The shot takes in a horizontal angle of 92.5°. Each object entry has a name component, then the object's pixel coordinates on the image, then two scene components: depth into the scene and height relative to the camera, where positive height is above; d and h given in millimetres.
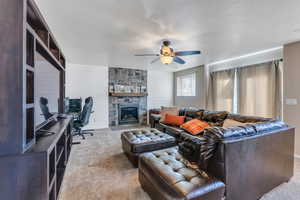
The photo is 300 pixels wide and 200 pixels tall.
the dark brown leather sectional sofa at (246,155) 1369 -596
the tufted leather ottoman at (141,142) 2480 -773
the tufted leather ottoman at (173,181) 1208 -750
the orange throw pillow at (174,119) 3756 -532
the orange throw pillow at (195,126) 3018 -580
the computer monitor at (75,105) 4621 -180
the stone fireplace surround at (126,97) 5629 +101
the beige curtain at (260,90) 3371 +261
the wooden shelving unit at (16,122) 1053 -174
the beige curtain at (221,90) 4434 +308
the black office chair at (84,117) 4034 -497
